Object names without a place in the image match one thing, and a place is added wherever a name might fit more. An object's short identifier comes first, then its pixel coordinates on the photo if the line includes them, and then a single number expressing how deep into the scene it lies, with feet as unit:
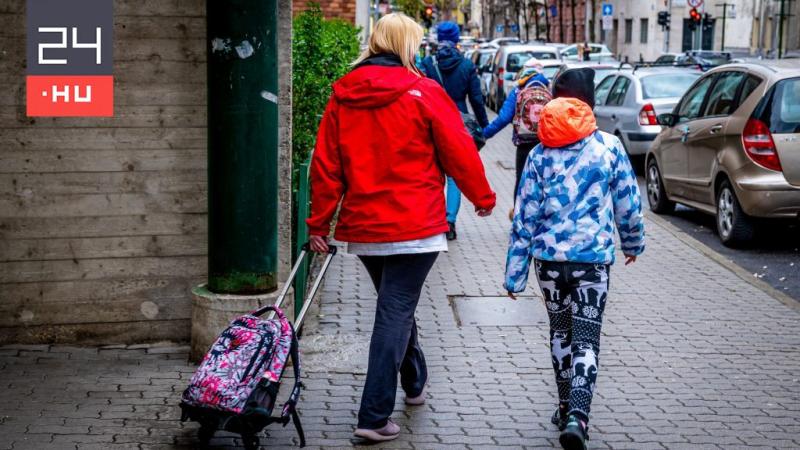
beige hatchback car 36.01
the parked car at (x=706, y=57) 115.92
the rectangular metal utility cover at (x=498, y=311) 26.76
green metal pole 21.34
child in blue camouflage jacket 17.88
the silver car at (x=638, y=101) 59.36
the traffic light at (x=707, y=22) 187.71
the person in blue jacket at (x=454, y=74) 36.55
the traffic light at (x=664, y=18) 189.47
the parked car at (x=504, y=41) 216.68
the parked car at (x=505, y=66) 105.91
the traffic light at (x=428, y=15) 192.85
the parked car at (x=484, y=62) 121.80
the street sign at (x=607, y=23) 192.34
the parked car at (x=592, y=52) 121.49
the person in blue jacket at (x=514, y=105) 33.30
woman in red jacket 17.74
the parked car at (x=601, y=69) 79.47
